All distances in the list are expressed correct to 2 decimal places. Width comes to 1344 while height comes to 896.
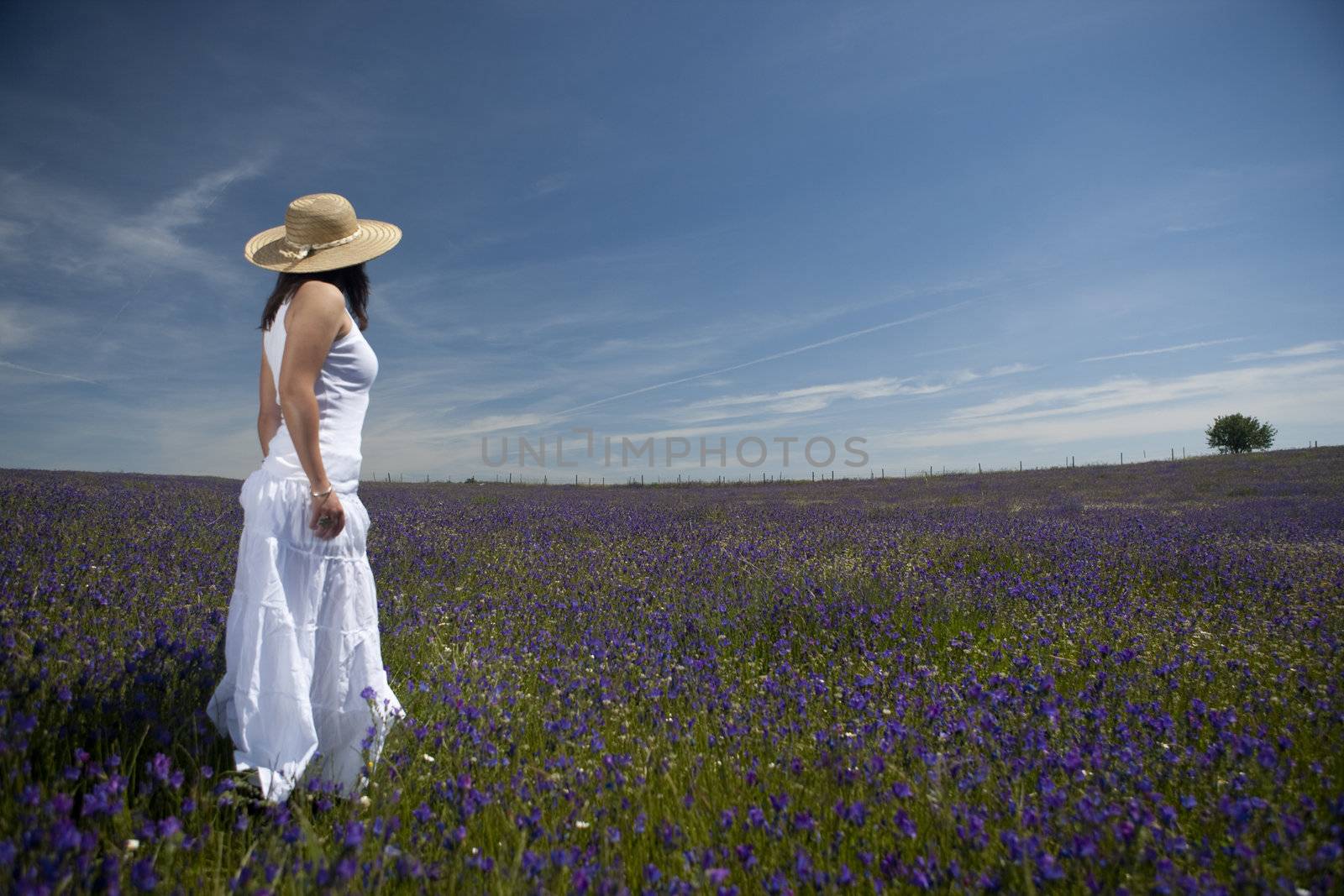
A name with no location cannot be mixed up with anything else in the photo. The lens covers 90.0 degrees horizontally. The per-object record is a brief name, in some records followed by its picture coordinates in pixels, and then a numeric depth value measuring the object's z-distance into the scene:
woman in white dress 2.11
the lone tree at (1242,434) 45.59
